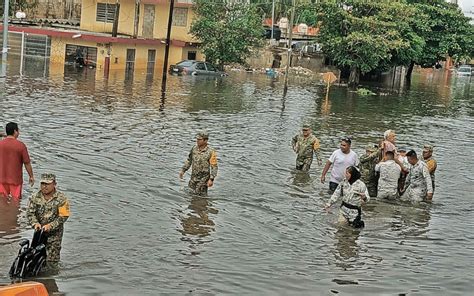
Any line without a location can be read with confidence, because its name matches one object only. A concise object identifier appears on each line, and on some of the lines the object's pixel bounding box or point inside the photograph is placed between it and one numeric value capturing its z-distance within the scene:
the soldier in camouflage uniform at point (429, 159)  15.61
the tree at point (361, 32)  52.41
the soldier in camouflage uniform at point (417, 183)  15.11
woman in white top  12.66
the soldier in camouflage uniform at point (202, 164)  14.13
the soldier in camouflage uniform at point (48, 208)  9.39
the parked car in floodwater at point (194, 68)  50.06
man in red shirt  11.90
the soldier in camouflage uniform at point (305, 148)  17.95
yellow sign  43.81
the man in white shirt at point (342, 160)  15.21
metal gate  49.94
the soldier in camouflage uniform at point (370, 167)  15.59
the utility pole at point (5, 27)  28.47
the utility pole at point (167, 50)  43.41
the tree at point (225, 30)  53.09
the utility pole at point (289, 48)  42.84
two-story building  49.62
